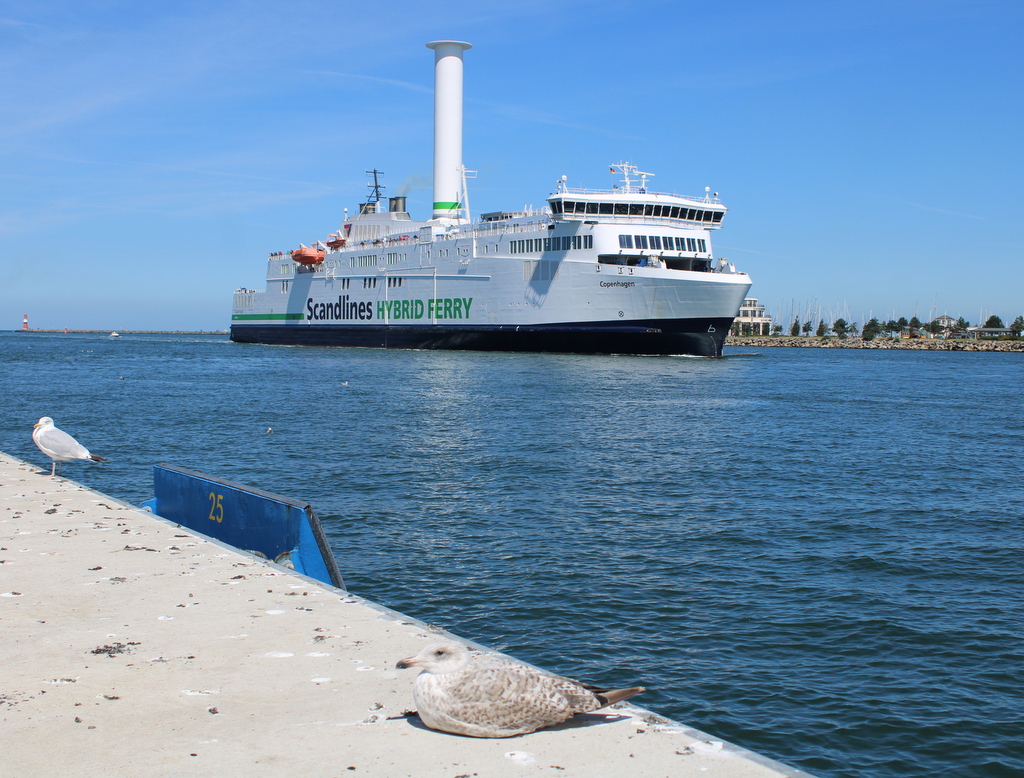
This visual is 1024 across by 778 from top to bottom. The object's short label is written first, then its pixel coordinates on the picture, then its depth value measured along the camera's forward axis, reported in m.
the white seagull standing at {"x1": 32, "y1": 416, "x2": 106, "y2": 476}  11.01
